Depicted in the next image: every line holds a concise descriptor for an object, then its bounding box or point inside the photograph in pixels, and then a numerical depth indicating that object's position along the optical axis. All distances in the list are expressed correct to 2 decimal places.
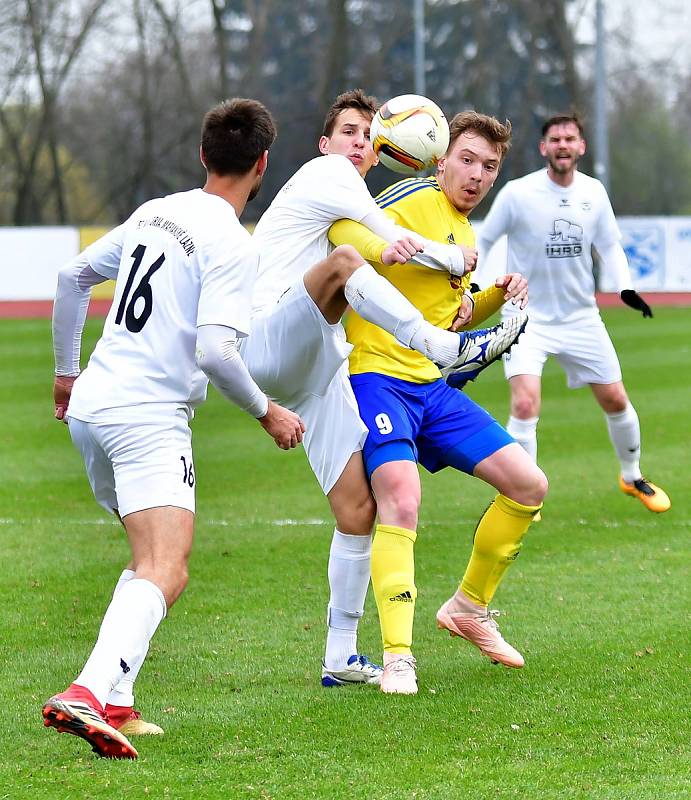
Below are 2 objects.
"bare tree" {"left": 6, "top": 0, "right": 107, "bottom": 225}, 76.94
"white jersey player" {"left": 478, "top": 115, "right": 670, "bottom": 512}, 16.67
